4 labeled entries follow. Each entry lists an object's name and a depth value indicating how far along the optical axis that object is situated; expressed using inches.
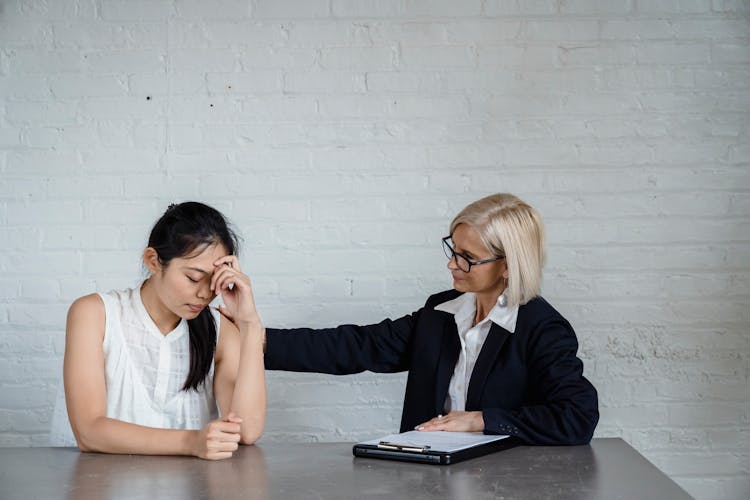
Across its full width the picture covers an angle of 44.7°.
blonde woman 93.6
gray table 71.2
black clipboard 80.4
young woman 91.4
